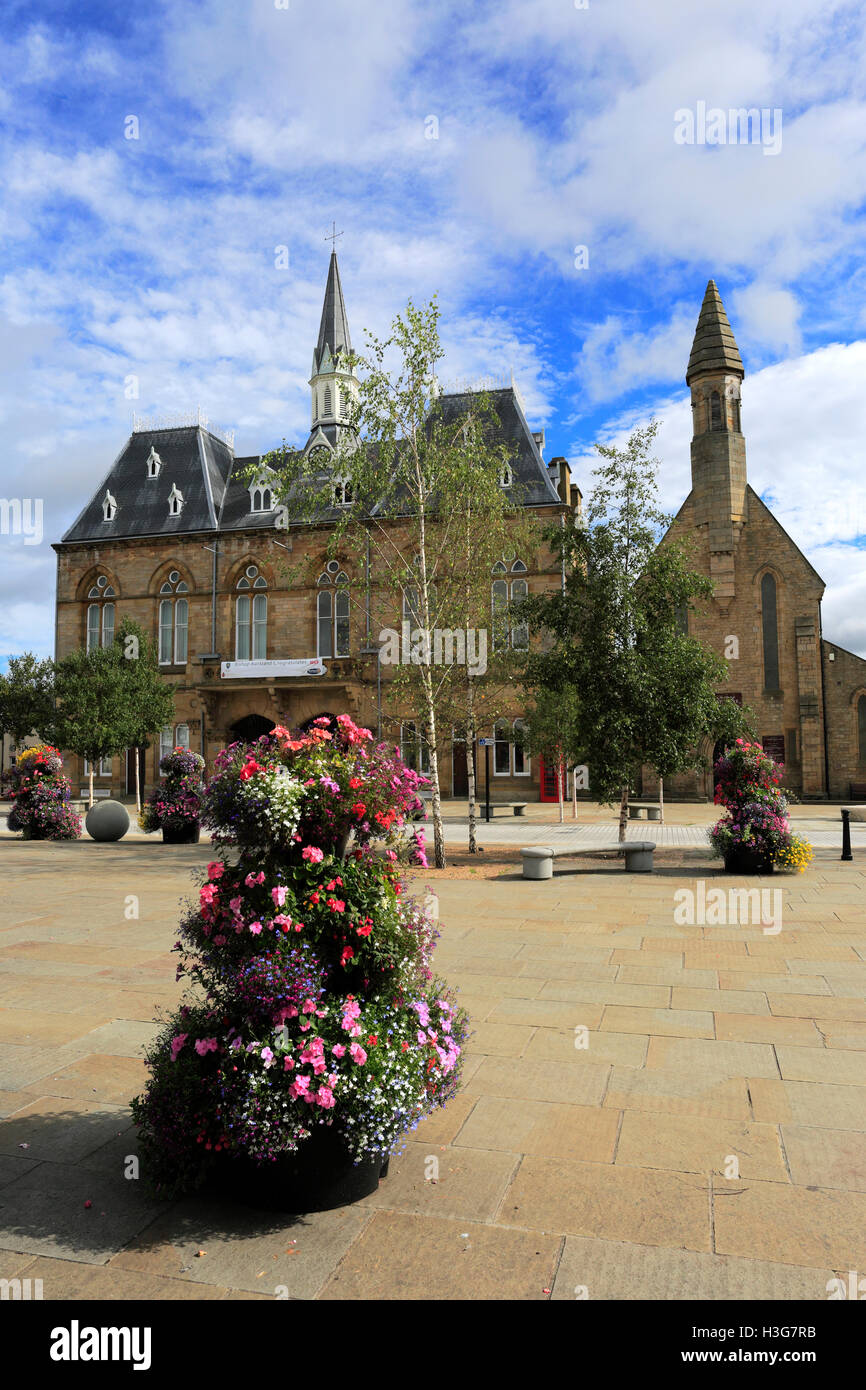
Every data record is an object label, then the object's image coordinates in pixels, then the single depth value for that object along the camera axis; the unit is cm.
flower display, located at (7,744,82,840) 2183
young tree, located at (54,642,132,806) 3225
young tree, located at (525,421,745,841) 1723
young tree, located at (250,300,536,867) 1720
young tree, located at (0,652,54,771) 4047
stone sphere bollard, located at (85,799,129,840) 2147
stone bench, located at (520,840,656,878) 1445
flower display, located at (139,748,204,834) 2056
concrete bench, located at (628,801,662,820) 2875
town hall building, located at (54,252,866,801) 3866
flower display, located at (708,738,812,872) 1429
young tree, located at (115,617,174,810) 3375
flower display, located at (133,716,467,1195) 366
